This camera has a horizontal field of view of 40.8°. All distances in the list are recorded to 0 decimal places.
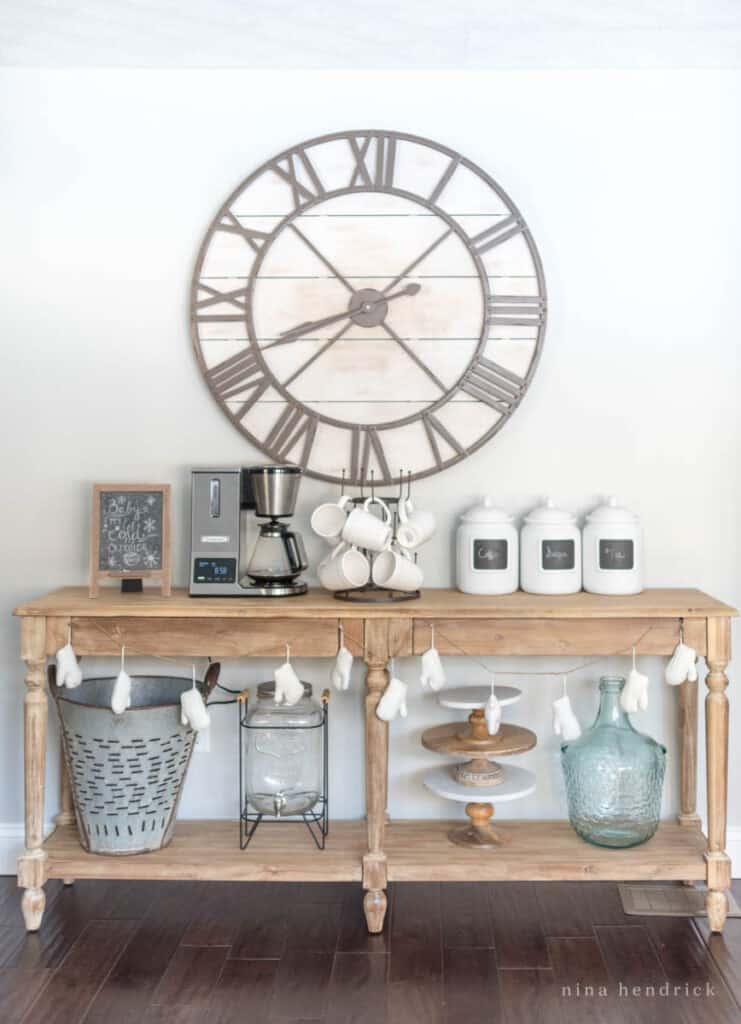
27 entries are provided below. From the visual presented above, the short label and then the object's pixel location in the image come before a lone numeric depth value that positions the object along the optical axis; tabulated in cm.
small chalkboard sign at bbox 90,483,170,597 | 270
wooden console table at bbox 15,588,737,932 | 245
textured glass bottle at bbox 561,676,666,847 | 261
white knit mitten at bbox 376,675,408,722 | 242
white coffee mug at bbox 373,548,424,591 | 253
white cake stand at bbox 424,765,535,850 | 256
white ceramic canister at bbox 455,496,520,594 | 269
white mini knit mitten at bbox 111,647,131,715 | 244
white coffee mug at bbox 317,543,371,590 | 254
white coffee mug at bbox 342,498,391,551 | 251
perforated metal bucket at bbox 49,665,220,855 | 252
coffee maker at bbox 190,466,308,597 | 263
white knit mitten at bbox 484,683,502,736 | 245
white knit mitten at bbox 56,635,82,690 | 246
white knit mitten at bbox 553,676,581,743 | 248
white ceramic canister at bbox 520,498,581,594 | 268
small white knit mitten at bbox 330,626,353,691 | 244
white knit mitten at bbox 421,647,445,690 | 241
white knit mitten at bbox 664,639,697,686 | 241
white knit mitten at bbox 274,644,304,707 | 248
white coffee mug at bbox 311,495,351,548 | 261
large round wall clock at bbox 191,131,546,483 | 282
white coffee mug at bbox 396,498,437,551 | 256
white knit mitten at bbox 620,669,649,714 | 245
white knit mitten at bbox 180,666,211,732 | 247
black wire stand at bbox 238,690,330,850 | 262
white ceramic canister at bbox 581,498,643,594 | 266
